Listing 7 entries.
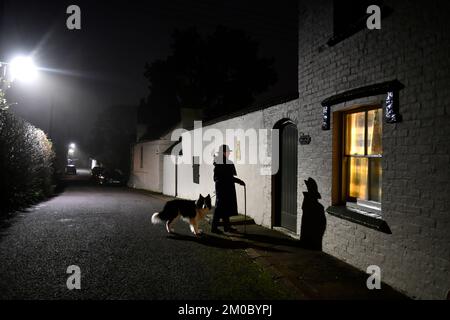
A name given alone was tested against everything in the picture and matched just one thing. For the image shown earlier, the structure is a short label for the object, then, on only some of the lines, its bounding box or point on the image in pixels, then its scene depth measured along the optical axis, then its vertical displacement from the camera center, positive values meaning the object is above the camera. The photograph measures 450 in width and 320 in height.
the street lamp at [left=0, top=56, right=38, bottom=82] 11.72 +3.11
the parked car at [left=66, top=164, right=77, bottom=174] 50.97 -1.17
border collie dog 8.18 -1.19
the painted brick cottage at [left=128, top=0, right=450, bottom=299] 4.29 +0.37
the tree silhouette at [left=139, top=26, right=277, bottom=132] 38.09 +9.73
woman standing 8.51 -0.66
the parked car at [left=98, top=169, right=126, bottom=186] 29.89 -1.40
